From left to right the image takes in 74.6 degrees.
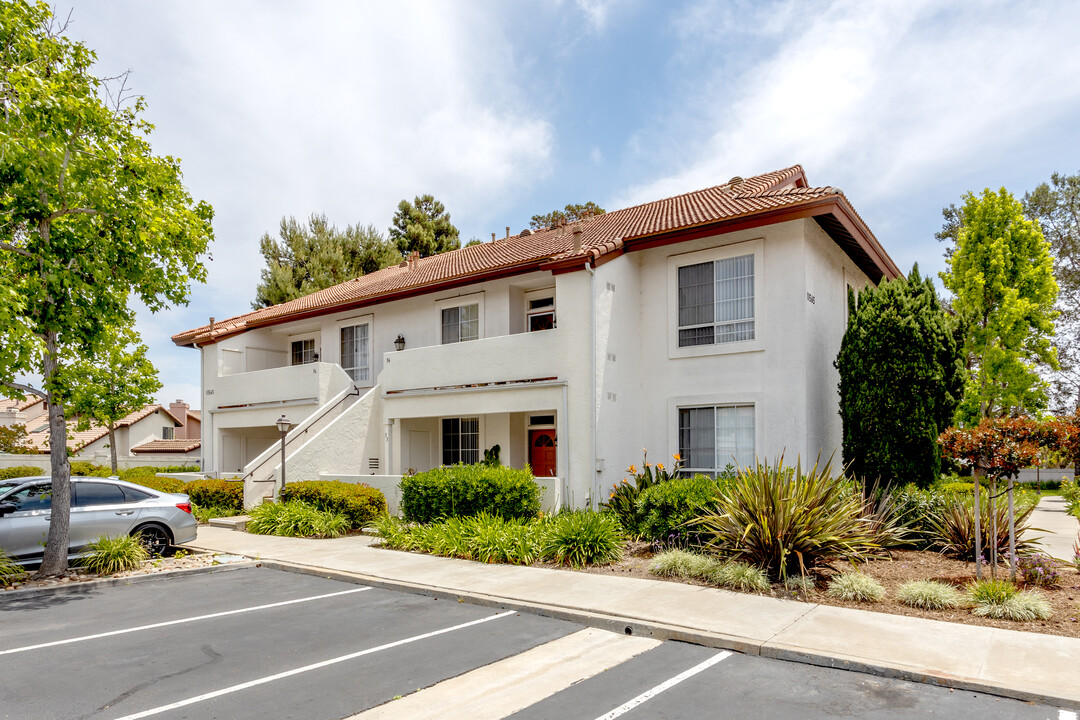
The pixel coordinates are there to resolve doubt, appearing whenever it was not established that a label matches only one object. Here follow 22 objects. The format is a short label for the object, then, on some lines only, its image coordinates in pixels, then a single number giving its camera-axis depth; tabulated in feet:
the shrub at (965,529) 34.14
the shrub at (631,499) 40.91
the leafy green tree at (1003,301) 57.57
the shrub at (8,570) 32.52
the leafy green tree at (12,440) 103.04
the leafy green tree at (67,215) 31.22
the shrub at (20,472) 69.69
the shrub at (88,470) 68.94
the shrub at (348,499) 48.96
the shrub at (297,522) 47.42
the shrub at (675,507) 36.24
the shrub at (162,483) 61.67
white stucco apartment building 45.93
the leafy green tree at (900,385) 41.52
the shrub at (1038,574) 28.78
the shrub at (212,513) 56.44
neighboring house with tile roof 126.93
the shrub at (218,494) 57.47
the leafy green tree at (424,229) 135.95
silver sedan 35.68
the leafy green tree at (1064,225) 118.73
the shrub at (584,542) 35.70
